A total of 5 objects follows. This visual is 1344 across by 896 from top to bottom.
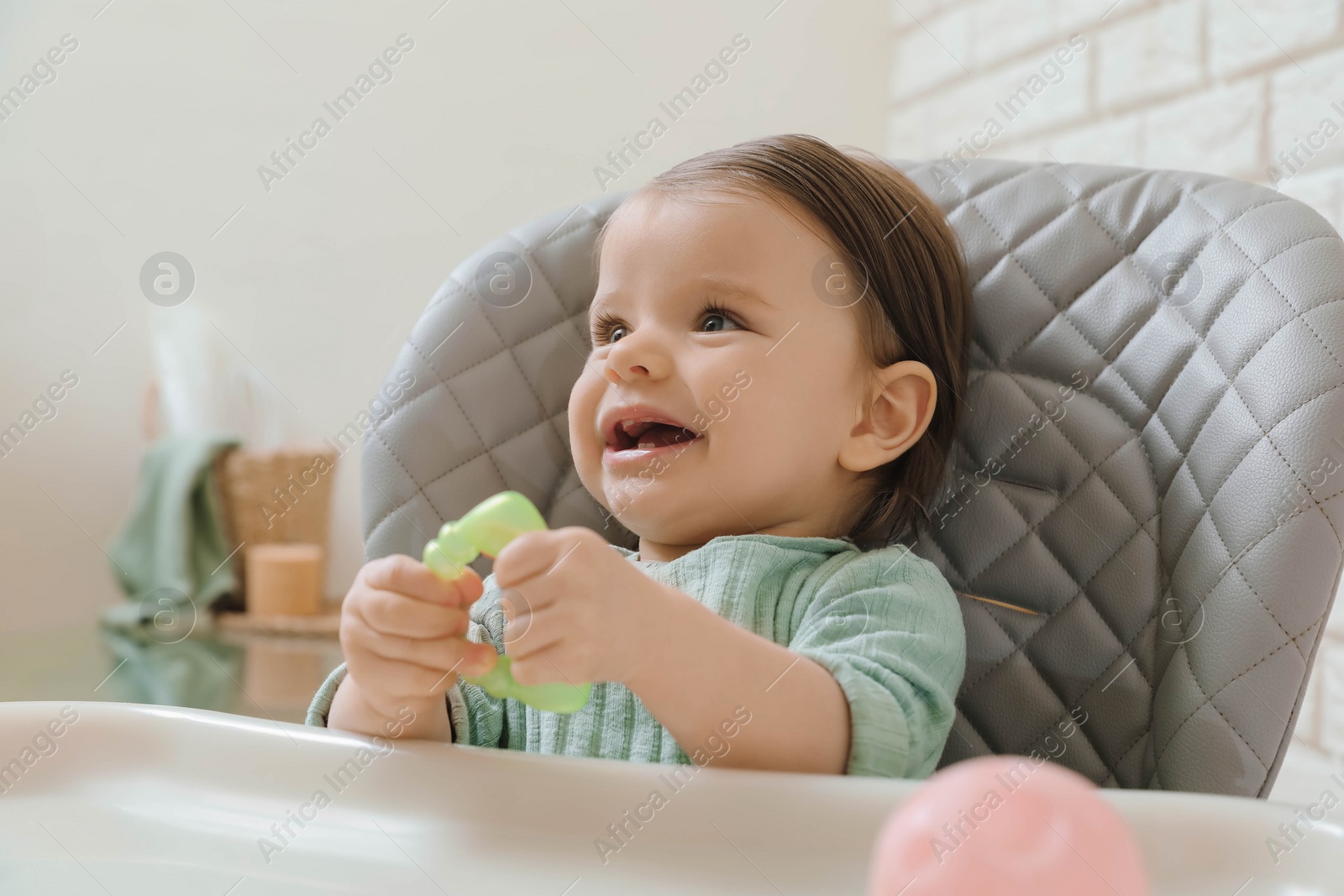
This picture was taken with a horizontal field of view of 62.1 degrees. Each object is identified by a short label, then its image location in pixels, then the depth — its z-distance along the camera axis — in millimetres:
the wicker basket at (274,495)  2045
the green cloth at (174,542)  2021
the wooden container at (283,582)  2027
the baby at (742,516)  514
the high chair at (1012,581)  443
